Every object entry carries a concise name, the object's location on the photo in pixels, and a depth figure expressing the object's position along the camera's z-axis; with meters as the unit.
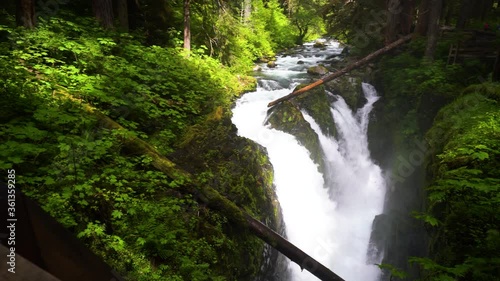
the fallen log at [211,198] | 5.26
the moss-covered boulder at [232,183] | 5.30
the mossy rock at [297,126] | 11.00
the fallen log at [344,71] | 12.09
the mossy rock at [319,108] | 12.22
